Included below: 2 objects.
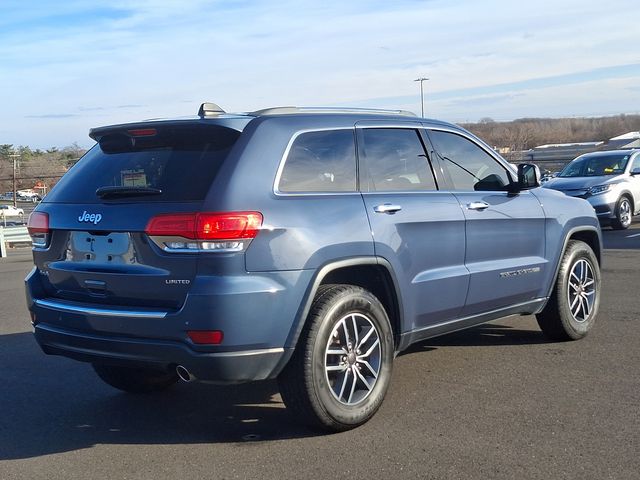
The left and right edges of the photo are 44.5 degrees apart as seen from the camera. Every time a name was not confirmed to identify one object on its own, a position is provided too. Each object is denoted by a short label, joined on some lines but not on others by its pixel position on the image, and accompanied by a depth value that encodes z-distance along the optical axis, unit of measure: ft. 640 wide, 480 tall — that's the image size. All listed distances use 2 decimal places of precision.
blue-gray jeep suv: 13.66
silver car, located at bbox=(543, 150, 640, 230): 54.34
